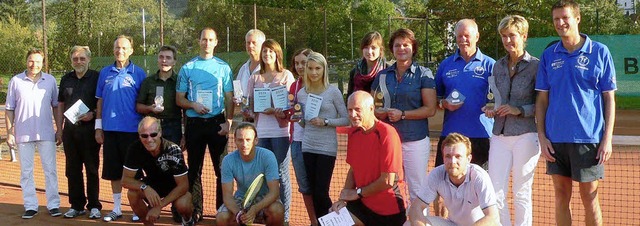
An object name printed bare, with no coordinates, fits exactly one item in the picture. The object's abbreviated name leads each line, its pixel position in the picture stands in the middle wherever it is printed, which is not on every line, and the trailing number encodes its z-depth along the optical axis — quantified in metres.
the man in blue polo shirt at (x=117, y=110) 6.57
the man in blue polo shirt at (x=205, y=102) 6.28
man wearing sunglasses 5.85
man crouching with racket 5.39
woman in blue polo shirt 5.22
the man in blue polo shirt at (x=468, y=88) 5.10
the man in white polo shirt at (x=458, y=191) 4.41
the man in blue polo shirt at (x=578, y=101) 4.60
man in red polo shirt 4.79
